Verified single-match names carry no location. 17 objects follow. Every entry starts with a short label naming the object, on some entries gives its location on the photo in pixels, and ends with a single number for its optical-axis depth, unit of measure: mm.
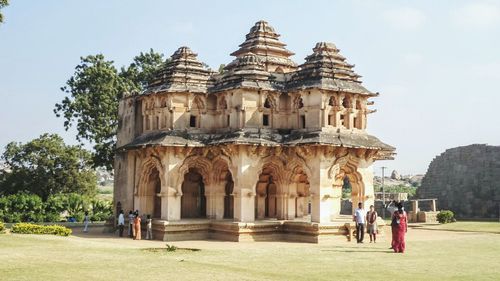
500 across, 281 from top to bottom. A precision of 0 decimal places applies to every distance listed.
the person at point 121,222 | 26531
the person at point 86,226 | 30444
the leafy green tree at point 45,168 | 43969
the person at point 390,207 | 42419
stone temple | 23875
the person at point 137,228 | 24891
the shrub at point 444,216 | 36312
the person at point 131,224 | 25522
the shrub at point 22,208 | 36438
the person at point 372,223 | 22411
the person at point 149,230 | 25031
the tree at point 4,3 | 19266
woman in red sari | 18516
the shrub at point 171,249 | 18766
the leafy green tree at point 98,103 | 37094
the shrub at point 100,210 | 40341
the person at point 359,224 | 22156
